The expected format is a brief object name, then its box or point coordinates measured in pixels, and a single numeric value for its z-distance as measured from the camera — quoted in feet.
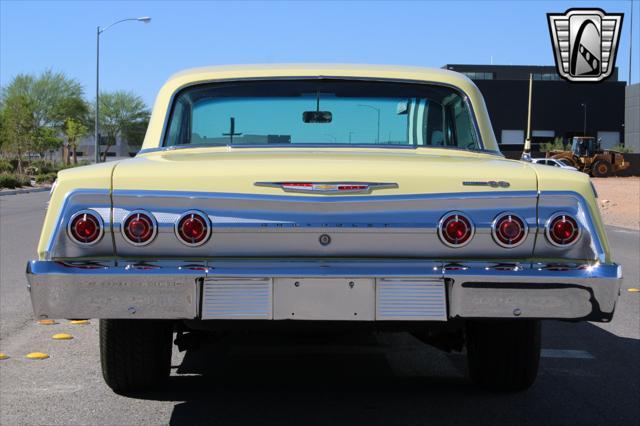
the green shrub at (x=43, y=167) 203.41
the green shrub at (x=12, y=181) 138.31
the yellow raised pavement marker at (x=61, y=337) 22.90
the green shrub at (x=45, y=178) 165.17
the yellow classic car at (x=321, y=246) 12.64
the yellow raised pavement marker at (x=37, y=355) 20.31
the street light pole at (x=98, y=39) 162.09
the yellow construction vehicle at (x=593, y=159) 198.49
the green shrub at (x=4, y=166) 173.68
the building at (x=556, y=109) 263.49
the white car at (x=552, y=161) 163.22
